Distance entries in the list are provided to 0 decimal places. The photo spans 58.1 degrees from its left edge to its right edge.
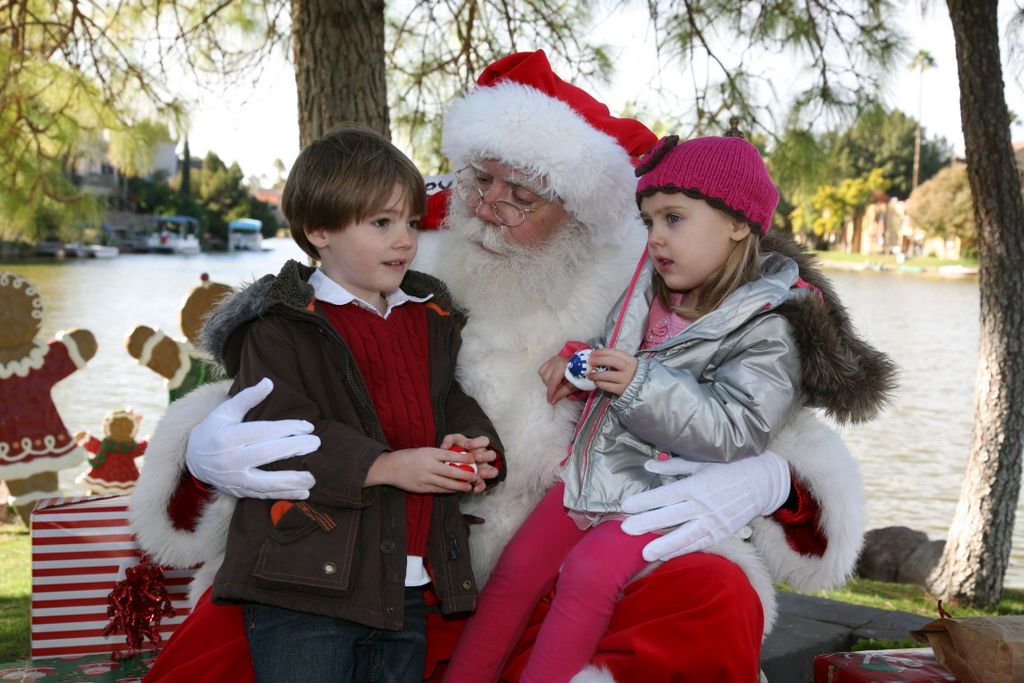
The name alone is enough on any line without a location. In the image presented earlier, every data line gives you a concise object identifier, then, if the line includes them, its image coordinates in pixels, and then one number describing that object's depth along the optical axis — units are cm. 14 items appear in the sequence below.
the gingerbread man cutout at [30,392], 475
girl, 181
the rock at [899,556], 552
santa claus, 180
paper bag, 189
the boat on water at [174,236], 4659
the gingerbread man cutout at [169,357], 504
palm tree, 4448
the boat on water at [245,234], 4875
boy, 177
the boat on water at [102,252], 4153
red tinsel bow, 253
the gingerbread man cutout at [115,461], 507
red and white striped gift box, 270
